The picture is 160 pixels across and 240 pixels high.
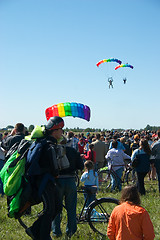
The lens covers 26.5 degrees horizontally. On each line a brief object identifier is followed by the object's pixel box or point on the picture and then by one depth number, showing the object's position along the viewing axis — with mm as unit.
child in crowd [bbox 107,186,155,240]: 3717
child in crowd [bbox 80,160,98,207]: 7534
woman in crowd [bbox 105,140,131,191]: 10805
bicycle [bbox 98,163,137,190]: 10967
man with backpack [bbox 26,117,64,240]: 4359
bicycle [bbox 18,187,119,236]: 5859
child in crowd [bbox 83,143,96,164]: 12497
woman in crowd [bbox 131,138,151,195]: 9703
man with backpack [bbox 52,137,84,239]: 5672
